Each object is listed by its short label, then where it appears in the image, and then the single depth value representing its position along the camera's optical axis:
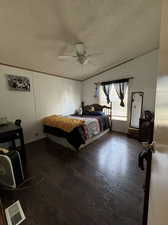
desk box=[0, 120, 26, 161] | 1.96
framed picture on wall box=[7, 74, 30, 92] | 2.93
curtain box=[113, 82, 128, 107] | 3.97
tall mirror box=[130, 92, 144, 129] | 3.67
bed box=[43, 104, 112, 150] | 2.69
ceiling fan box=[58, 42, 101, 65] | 2.45
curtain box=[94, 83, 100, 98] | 4.77
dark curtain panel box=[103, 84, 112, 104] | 4.41
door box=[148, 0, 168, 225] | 0.49
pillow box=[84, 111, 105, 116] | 4.15
